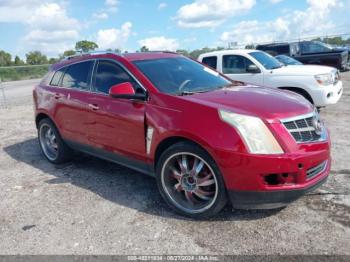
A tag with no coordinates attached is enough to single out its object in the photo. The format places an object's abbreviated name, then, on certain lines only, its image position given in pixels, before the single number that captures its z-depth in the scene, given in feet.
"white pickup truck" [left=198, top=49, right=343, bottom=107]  26.61
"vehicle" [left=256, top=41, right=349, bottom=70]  57.81
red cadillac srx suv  10.93
